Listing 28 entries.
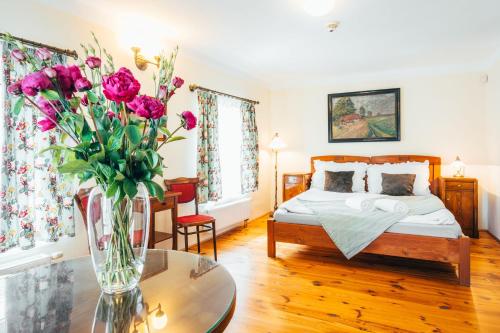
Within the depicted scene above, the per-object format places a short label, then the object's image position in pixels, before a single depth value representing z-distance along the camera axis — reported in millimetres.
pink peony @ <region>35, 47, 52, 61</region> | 897
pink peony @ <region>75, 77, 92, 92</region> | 893
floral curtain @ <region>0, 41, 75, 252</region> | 2137
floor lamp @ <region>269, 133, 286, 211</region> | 5570
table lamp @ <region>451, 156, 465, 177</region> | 4486
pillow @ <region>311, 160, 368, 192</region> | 4738
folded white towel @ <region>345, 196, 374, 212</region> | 3341
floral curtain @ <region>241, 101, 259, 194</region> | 4977
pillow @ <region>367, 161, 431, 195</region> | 4367
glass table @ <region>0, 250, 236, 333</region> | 911
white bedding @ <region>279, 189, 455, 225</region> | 2920
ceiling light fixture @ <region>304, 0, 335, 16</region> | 2654
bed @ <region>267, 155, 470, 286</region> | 2758
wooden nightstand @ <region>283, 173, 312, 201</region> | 5207
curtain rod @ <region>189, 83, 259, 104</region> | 3840
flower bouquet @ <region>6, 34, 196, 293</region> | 900
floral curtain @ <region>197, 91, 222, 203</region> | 3934
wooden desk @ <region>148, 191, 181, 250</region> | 2898
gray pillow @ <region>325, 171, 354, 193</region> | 4613
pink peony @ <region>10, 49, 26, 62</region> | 884
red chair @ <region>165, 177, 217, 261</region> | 3305
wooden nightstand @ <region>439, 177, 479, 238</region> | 4219
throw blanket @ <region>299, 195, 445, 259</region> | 3057
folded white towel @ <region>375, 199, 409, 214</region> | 3188
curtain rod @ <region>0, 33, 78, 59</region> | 2195
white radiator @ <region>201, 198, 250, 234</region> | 4223
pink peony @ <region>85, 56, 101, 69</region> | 959
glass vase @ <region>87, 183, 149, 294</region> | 1035
